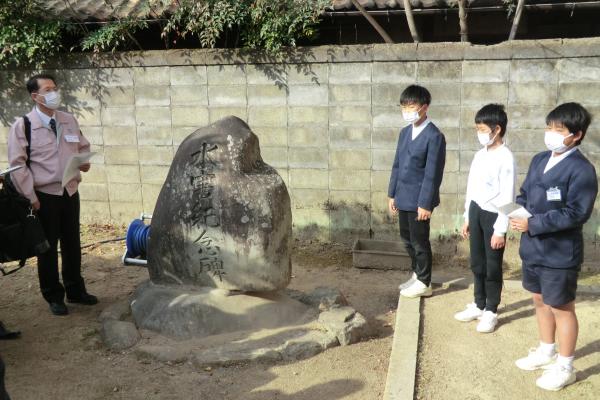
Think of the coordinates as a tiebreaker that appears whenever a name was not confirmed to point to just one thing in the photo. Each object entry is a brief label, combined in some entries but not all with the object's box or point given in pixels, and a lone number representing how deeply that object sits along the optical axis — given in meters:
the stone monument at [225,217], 4.37
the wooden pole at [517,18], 6.23
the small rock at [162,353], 4.08
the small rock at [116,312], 4.72
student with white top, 4.16
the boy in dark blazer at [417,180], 4.79
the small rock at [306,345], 4.11
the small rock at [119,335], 4.34
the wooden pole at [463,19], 6.23
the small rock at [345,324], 4.33
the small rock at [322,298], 4.77
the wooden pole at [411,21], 6.43
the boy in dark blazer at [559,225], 3.37
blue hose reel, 5.40
